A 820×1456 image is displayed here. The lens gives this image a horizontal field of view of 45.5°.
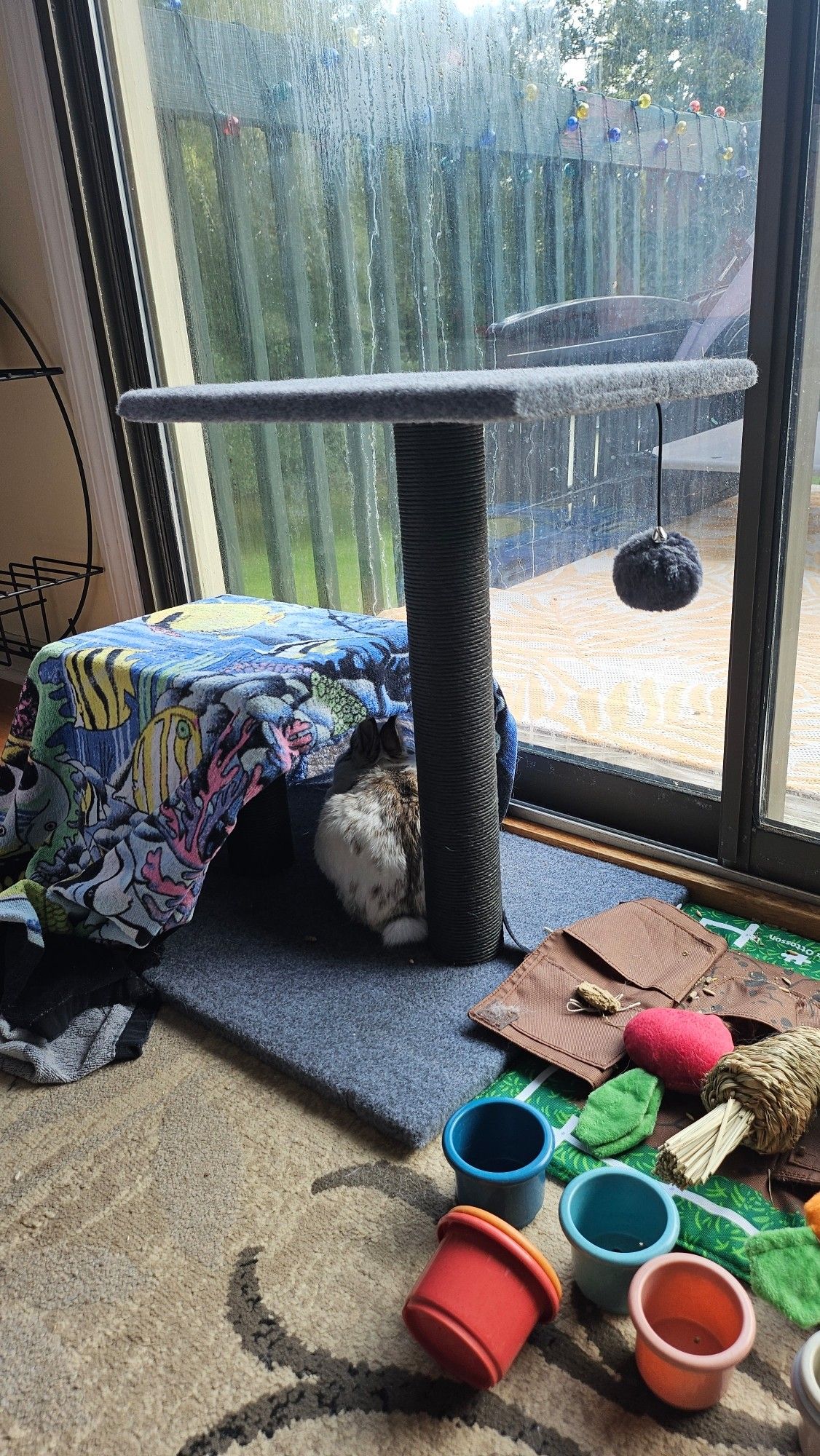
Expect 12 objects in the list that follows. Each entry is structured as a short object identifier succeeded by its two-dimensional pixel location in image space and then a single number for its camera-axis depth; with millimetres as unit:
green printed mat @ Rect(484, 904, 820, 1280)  1032
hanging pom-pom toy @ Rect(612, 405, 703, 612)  1349
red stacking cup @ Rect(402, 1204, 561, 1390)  880
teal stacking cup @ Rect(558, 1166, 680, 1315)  954
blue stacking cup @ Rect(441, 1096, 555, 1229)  1024
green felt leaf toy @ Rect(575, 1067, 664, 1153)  1153
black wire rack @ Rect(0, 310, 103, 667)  2499
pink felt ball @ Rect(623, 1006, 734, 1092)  1200
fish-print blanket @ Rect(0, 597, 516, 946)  1481
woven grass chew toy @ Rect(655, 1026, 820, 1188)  1026
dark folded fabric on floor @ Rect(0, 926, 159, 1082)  1352
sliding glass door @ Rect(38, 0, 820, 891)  1437
